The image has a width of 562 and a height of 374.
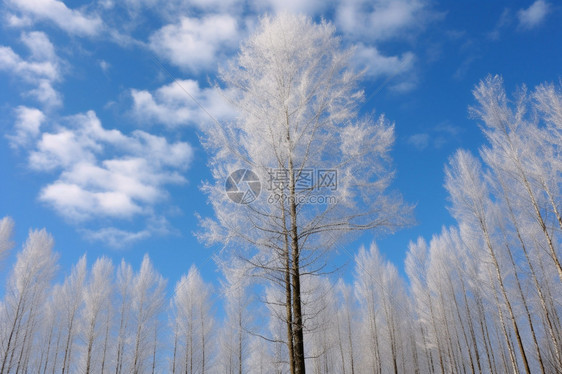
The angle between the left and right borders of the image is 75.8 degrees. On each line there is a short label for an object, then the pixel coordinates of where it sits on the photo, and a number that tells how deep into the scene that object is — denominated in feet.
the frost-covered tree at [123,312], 72.23
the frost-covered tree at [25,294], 56.24
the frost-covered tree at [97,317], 67.72
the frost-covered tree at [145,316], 72.08
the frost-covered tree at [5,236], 58.08
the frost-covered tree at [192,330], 78.33
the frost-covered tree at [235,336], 74.90
